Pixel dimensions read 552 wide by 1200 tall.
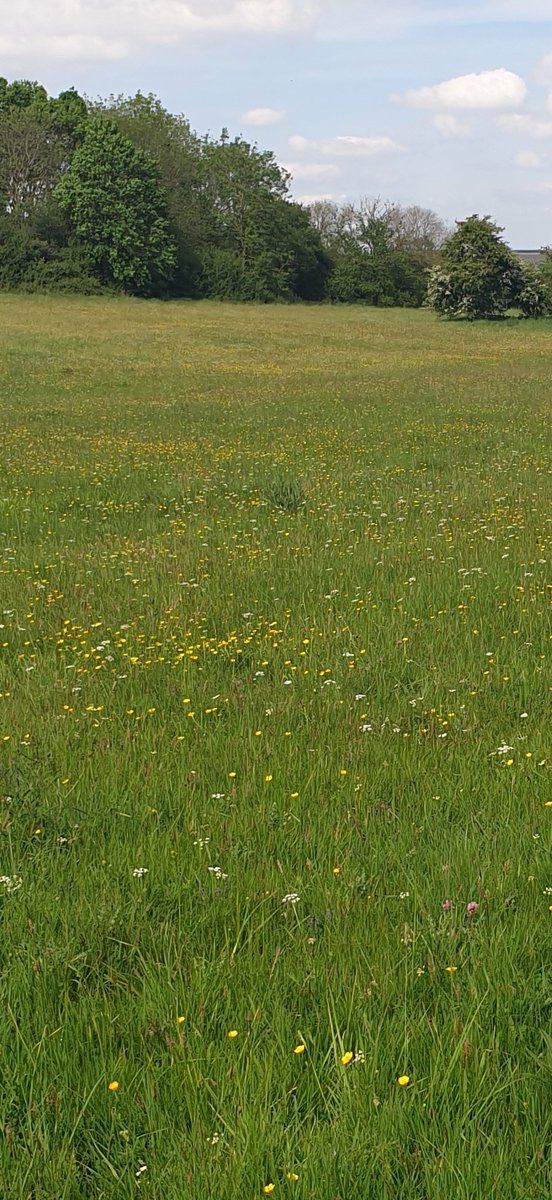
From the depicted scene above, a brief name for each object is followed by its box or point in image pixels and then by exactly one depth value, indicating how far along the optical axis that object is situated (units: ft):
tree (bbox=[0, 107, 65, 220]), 256.58
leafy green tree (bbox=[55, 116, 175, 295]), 250.57
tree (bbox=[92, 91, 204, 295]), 272.92
